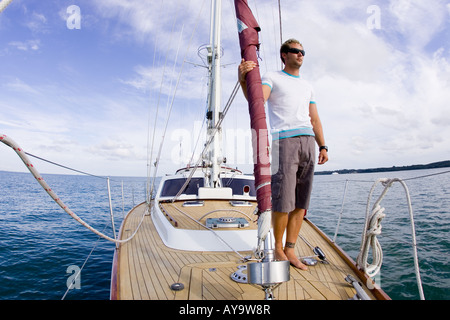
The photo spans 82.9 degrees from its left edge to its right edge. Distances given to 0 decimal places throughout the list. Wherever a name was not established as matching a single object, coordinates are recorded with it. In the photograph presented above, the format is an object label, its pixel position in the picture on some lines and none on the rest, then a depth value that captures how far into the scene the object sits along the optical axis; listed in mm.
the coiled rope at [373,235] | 2139
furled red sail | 1723
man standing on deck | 2154
